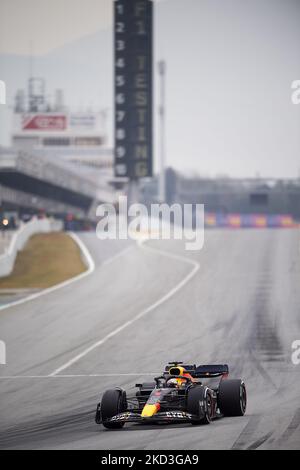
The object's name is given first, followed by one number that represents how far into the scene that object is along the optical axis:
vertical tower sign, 82.31
